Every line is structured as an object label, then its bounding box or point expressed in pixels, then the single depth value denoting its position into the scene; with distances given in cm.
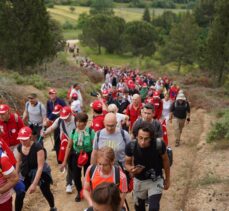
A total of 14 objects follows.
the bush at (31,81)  1802
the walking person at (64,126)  707
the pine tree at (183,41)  4400
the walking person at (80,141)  630
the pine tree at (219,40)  2525
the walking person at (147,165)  473
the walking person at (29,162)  540
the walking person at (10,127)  670
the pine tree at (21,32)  2262
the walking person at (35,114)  884
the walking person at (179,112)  1120
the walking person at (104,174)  424
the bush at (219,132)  1115
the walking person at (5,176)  414
